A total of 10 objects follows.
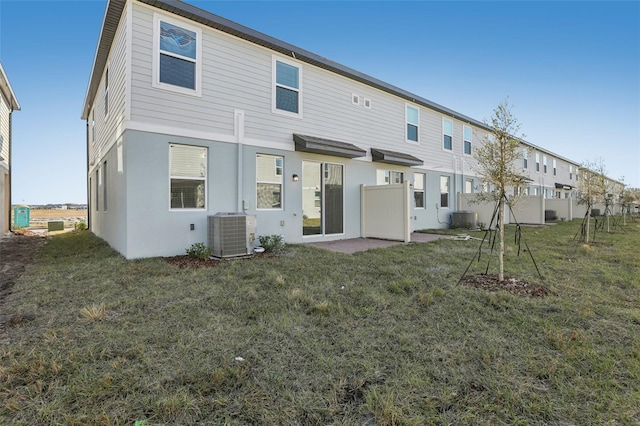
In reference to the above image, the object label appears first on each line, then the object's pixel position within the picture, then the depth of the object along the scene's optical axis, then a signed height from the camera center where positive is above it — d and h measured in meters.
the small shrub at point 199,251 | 6.61 -0.88
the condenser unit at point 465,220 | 13.91 -0.39
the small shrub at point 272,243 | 7.59 -0.80
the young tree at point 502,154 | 4.76 +0.92
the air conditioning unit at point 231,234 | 6.79 -0.50
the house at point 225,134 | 6.57 +2.13
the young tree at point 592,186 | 11.17 +0.98
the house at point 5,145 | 11.35 +2.76
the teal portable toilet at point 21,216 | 15.94 -0.23
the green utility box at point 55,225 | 14.73 -0.65
